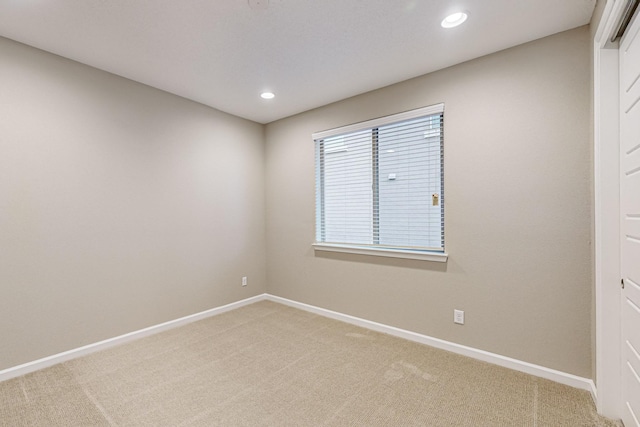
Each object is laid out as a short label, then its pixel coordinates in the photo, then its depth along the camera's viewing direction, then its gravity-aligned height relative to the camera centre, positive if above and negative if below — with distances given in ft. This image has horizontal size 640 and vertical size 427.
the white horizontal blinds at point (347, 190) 10.94 +0.84
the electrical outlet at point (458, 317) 8.46 -3.16
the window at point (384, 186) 9.21 +0.88
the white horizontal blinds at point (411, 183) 9.16 +0.91
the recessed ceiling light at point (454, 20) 6.40 +4.31
